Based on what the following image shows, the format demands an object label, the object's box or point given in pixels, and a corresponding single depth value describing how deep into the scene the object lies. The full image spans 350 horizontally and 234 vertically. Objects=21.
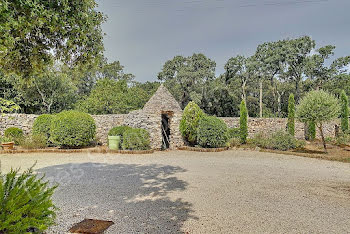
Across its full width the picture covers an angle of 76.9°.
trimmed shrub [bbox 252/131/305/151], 12.62
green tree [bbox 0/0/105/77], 3.46
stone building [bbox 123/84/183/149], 12.55
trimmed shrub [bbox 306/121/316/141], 18.09
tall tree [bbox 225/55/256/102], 33.03
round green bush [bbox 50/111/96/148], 11.63
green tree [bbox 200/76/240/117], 29.50
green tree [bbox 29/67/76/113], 20.89
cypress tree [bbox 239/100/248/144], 15.97
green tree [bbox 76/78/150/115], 20.17
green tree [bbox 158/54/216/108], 29.55
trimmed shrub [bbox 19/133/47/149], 11.76
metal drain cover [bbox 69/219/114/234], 3.07
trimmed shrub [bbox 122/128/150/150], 11.46
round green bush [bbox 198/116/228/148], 12.17
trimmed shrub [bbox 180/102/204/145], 12.80
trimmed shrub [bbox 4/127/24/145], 12.93
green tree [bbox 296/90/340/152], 11.10
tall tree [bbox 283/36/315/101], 29.97
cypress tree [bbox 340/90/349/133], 18.88
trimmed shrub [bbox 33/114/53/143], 12.57
